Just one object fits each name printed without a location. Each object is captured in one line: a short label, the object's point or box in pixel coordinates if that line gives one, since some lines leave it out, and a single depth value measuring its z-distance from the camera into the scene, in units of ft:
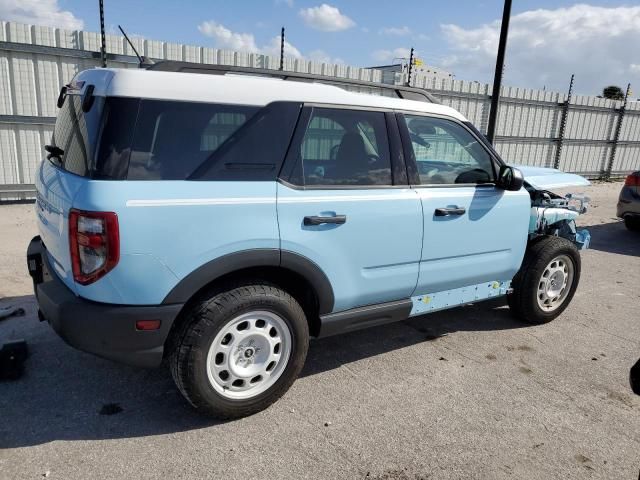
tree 103.60
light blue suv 8.24
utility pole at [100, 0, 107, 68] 25.91
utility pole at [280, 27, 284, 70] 31.48
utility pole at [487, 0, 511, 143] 30.58
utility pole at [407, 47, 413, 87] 36.35
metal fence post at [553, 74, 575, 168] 49.70
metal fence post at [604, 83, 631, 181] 54.24
